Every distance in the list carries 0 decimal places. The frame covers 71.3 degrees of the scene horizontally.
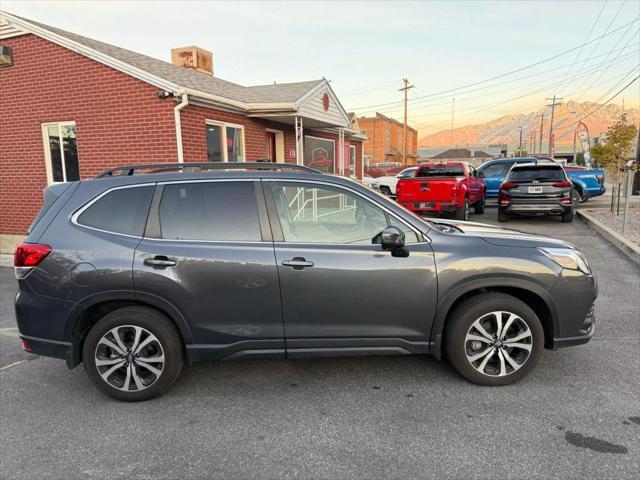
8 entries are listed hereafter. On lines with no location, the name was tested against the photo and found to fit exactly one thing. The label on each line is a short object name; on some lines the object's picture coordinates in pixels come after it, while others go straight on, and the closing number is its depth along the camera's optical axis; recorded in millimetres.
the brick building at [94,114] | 9141
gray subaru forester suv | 3344
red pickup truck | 11320
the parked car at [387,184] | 19906
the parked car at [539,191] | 11539
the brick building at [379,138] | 62594
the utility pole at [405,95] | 46856
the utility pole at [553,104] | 68400
